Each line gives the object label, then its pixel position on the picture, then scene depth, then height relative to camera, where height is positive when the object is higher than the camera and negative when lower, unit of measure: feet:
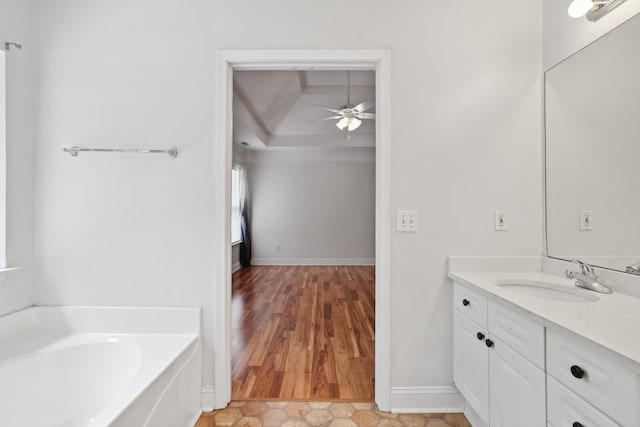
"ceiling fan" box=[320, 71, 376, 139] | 11.45 +4.18
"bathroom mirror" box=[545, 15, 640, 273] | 3.98 +0.99
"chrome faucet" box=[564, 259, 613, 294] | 4.23 -0.99
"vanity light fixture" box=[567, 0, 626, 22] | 4.22 +3.11
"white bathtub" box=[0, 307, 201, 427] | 4.31 -2.45
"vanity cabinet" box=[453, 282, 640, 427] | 2.54 -1.82
